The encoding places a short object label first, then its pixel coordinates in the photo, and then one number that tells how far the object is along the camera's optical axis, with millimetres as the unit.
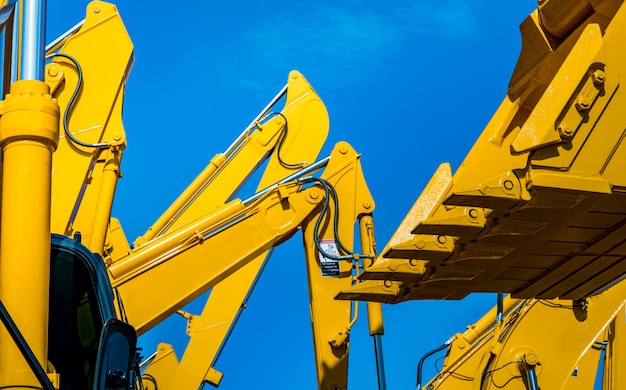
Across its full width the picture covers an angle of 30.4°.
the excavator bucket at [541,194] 5910
